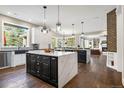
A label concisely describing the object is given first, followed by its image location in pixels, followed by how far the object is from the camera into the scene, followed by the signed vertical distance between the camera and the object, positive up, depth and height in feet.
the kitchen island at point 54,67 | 6.86 -2.31
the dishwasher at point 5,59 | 12.31 -2.30
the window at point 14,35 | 14.16 +2.23
